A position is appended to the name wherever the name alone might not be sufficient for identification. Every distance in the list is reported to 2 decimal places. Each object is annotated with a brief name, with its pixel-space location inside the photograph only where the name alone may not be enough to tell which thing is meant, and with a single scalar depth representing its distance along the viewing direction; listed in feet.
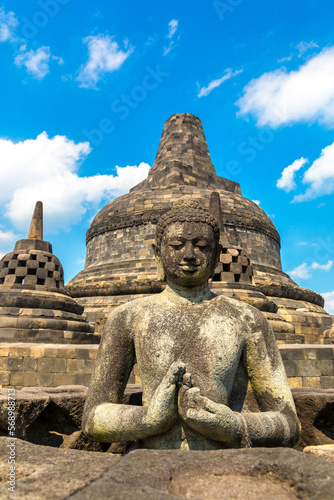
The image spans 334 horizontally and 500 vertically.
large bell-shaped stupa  48.83
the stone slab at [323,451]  7.12
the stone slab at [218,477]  4.80
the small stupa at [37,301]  31.35
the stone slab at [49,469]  4.83
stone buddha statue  7.16
